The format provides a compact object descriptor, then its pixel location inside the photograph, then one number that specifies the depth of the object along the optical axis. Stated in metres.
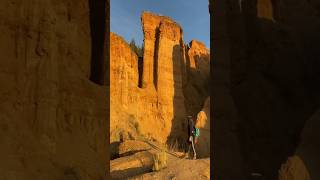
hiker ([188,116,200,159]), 7.51
